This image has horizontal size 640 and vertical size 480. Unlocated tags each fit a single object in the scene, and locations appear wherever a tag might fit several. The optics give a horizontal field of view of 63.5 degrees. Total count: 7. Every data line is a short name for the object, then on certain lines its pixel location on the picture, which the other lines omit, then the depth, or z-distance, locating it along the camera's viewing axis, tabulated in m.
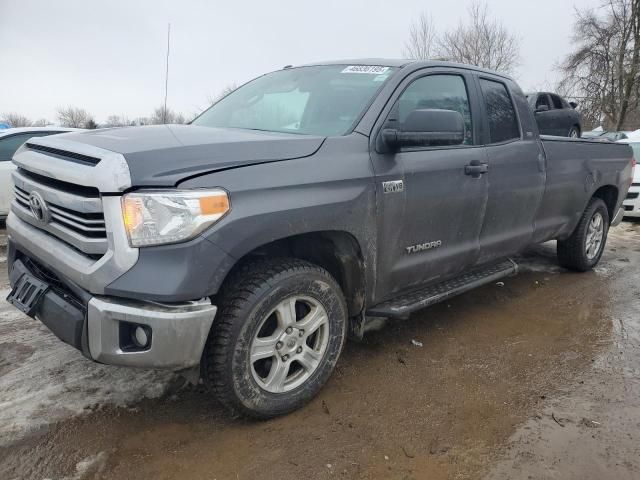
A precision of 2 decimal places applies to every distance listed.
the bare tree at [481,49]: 28.98
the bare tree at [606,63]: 29.39
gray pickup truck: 2.17
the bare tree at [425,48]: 28.03
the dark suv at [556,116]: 9.63
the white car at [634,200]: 8.43
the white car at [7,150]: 6.85
